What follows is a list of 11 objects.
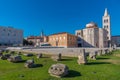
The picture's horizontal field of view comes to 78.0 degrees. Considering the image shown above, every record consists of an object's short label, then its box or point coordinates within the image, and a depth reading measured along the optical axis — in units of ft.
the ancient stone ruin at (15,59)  38.91
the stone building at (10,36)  137.45
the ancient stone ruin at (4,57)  44.38
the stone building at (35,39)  194.60
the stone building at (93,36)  152.59
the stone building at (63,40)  148.97
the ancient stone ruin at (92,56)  43.39
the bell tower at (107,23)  173.26
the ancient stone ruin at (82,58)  34.10
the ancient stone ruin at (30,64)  31.80
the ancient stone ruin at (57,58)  40.83
